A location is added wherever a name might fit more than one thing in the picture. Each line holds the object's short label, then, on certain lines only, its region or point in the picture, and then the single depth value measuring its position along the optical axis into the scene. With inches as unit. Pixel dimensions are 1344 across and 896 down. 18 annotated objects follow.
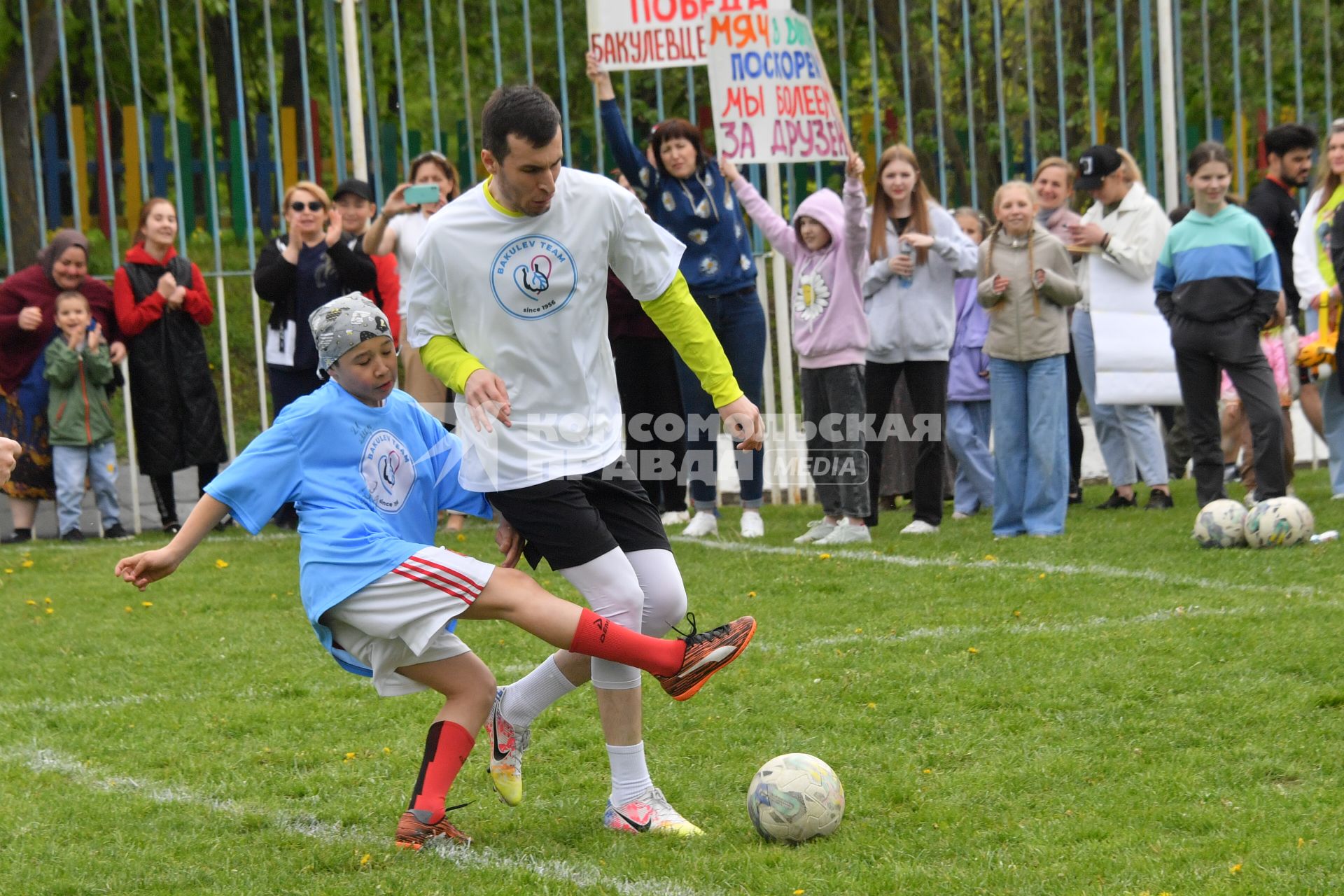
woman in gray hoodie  718.5
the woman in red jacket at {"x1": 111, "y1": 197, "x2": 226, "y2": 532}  828.6
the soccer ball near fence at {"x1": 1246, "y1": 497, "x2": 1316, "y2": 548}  631.8
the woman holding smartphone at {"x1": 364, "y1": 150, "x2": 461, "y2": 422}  729.6
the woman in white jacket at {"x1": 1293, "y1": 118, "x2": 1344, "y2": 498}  711.1
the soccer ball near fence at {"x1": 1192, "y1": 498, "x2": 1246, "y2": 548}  636.1
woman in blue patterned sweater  728.3
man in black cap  775.1
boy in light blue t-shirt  325.7
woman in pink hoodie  710.5
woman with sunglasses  774.5
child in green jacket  827.4
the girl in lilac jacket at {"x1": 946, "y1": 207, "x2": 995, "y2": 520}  804.6
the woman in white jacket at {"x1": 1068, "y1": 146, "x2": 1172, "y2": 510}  766.5
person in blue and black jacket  678.5
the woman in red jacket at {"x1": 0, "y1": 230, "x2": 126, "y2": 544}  837.2
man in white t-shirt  334.0
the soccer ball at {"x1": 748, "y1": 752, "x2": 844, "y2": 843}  321.7
